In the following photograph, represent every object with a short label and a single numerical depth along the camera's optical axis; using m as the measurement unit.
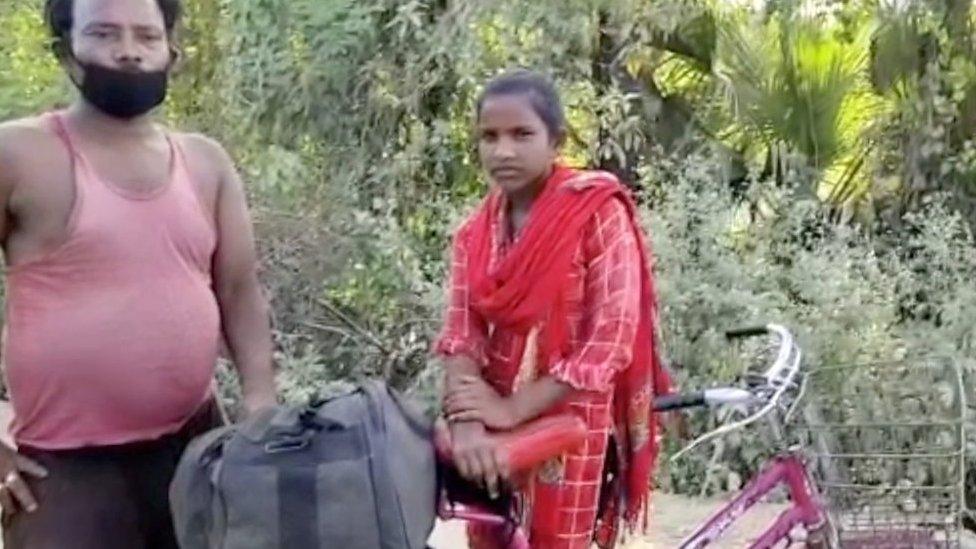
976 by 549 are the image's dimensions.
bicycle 2.79
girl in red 2.38
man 2.05
